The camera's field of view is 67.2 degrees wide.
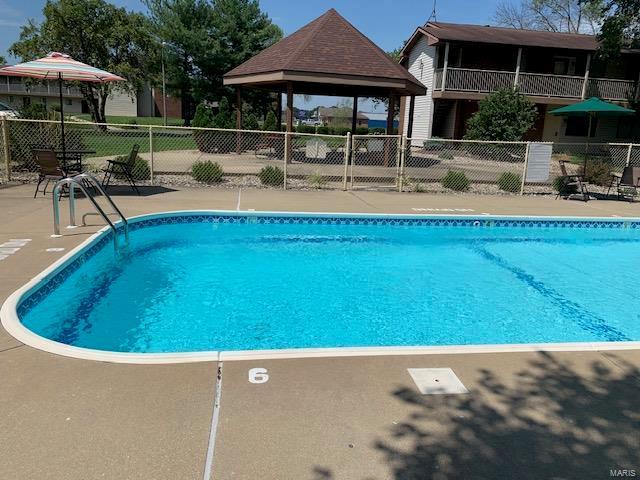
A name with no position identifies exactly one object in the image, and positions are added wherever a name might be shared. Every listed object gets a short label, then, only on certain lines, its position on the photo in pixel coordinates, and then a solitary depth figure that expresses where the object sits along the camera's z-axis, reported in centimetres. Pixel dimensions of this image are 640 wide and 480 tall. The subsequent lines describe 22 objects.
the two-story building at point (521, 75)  2461
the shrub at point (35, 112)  1411
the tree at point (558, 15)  4464
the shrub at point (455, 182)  1406
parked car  2444
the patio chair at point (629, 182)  1289
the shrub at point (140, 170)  1272
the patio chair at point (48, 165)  953
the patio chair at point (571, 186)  1342
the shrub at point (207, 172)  1309
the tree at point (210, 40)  3469
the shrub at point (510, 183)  1431
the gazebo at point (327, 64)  1462
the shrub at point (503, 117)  2139
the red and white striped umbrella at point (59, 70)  925
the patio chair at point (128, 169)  1087
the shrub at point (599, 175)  1551
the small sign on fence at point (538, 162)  1374
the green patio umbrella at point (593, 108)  1299
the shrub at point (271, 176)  1330
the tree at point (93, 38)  3306
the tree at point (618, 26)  2356
